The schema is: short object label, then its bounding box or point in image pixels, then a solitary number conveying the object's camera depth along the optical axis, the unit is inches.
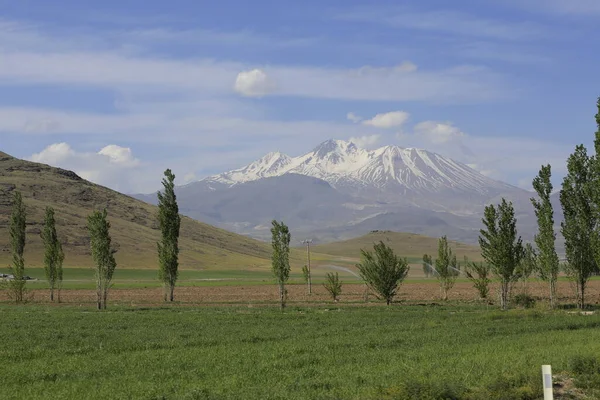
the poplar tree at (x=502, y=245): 2506.2
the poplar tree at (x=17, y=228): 3604.8
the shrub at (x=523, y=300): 2576.3
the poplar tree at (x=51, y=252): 3299.7
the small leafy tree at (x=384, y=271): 2819.9
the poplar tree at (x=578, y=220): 2496.3
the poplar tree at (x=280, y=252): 2815.0
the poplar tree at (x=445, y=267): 3272.6
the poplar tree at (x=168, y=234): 3216.0
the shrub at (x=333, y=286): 3120.1
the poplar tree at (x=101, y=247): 2844.5
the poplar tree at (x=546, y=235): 2492.6
